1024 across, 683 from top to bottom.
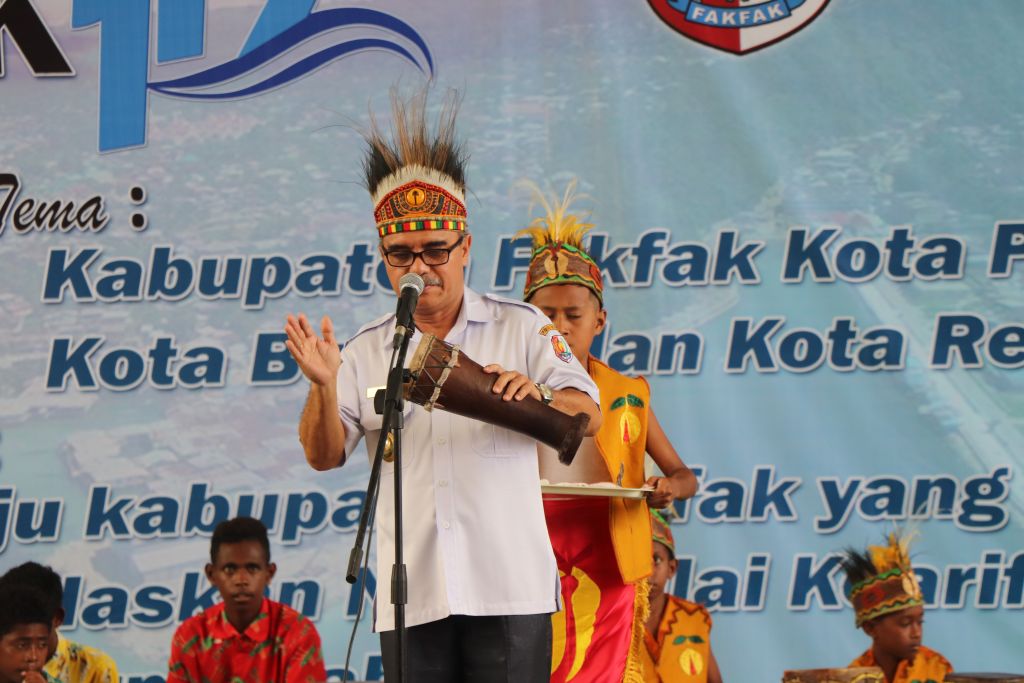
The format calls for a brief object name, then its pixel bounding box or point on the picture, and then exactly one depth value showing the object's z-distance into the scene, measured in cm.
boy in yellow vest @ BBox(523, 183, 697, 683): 852
